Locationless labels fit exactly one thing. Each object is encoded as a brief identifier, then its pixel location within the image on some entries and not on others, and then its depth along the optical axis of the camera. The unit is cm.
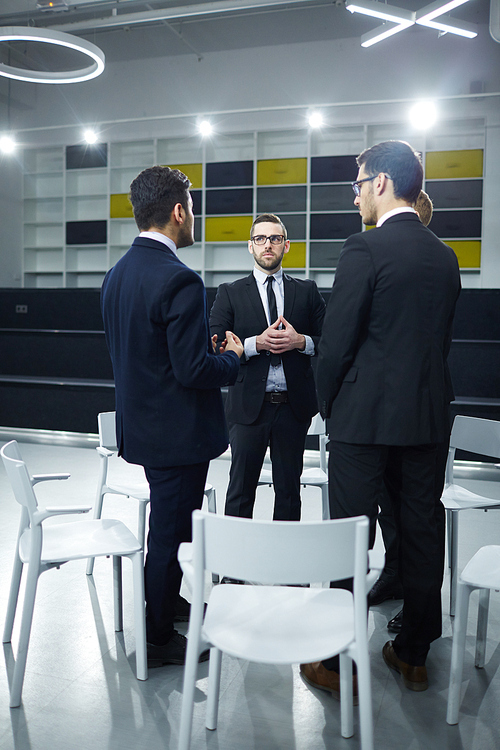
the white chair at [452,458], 240
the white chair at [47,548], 174
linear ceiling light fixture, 501
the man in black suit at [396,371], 170
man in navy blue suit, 179
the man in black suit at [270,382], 245
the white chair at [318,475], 276
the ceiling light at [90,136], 794
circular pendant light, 493
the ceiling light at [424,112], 655
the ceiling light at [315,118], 688
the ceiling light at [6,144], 786
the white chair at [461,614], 164
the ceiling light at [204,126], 716
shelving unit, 725
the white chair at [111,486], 258
